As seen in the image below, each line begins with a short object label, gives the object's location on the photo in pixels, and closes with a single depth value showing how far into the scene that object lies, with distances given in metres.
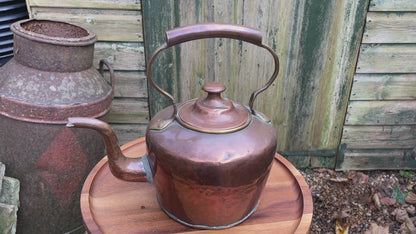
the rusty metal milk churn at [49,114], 1.53
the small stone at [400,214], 2.04
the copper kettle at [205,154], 0.89
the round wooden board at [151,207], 1.04
